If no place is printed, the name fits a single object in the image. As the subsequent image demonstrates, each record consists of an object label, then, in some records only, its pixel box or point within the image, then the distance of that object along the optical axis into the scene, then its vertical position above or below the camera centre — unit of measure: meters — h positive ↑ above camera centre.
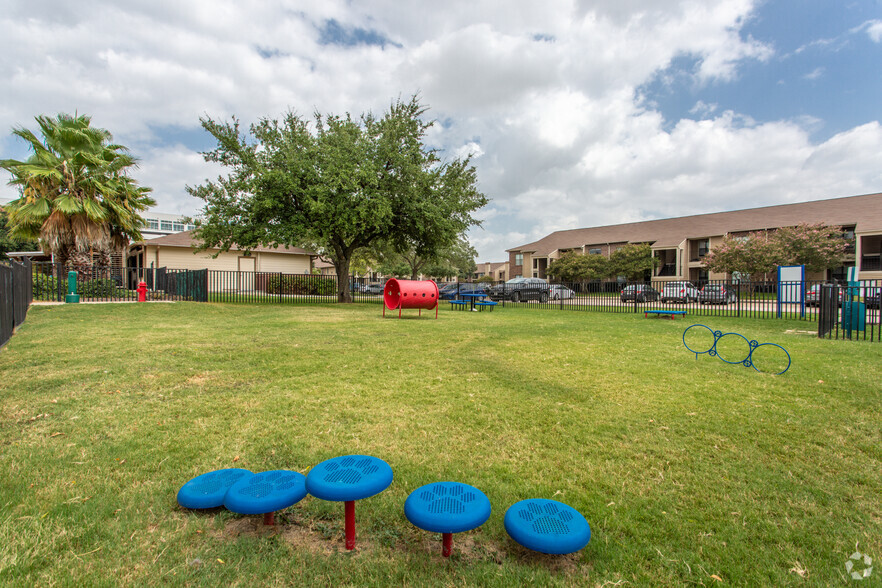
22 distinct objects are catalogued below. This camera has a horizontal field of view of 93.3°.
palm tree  17.72 +4.25
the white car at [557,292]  24.55 -0.41
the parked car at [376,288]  44.49 -0.24
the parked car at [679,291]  21.52 -0.28
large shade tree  18.91 +4.68
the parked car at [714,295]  21.01 -0.46
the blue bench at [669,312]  15.53 -1.03
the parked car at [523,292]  25.98 -0.38
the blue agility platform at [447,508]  2.00 -1.14
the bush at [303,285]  30.81 +0.06
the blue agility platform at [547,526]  1.98 -1.22
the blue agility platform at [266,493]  2.18 -1.14
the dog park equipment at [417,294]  14.24 -0.28
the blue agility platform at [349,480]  2.09 -1.03
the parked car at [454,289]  30.02 -0.30
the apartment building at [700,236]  37.09 +5.92
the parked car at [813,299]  16.12 -0.53
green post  16.66 -0.11
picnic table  19.27 -0.67
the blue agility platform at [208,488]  2.44 -1.24
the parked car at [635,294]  20.13 -0.44
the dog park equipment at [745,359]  6.26 -1.16
